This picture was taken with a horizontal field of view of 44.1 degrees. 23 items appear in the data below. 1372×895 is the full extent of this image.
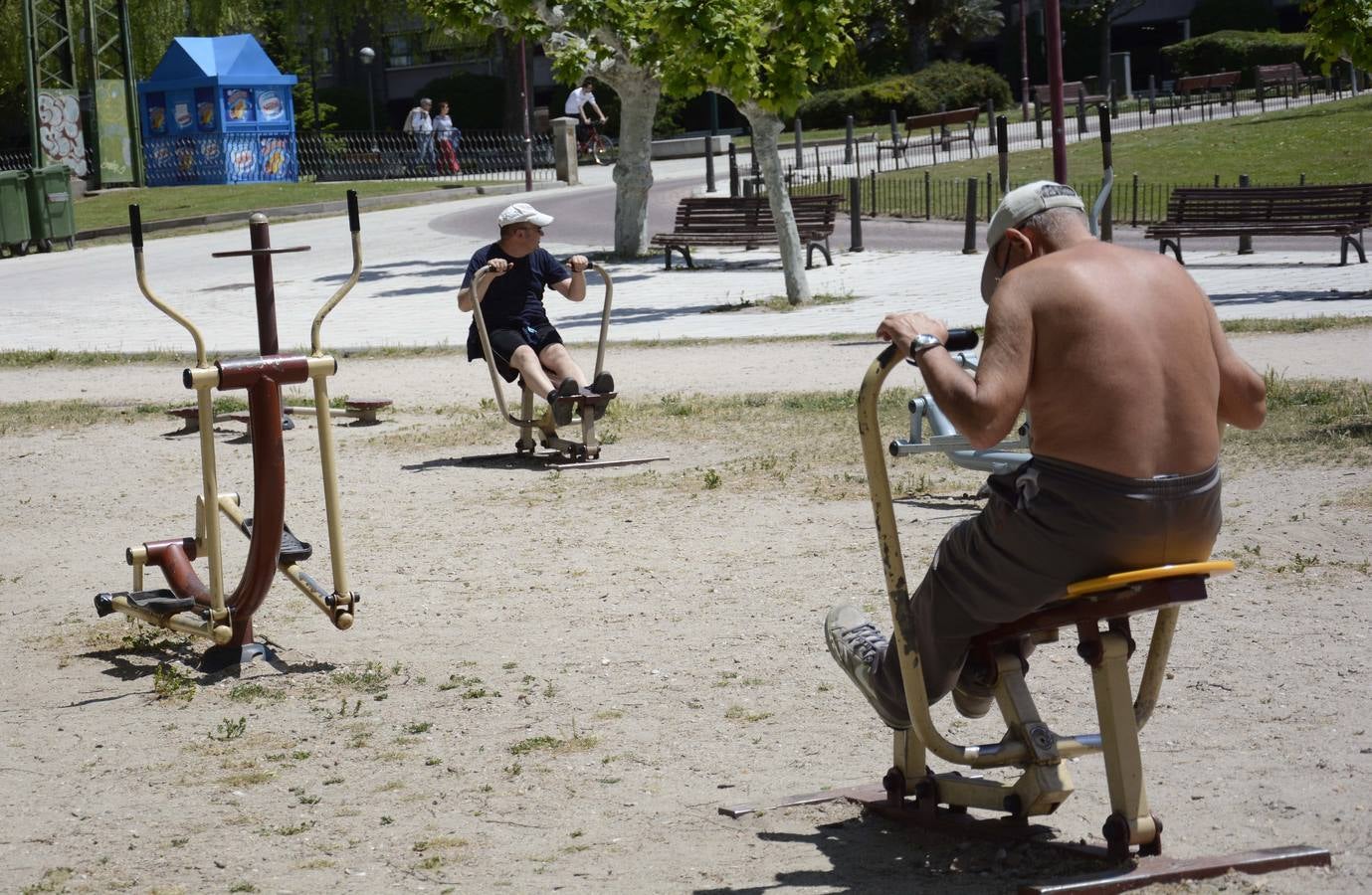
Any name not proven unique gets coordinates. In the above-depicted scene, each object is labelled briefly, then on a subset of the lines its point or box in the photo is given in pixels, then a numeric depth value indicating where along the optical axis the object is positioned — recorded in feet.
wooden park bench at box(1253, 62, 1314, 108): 131.95
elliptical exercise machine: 17.75
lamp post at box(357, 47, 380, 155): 164.35
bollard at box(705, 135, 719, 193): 102.89
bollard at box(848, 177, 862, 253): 76.28
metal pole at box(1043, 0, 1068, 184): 51.15
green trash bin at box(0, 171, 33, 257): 92.27
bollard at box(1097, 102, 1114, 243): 39.58
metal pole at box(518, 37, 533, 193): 115.44
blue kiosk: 132.16
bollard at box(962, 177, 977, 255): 73.10
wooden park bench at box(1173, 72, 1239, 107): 130.82
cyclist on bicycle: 132.67
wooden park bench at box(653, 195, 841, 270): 74.79
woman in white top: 139.44
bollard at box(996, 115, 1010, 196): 66.54
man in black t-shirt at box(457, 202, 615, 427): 31.30
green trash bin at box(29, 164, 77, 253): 93.97
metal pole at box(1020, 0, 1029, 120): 137.49
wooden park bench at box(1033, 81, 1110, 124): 120.58
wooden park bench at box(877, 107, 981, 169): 114.73
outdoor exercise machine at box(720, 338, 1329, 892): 11.03
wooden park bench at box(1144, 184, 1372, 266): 63.21
